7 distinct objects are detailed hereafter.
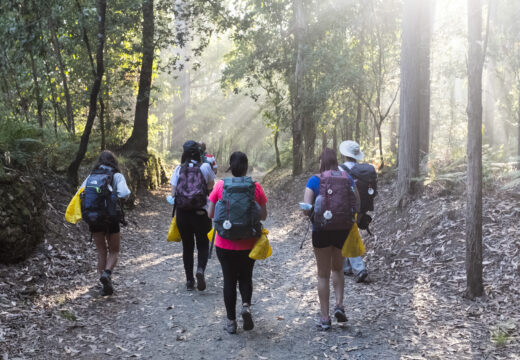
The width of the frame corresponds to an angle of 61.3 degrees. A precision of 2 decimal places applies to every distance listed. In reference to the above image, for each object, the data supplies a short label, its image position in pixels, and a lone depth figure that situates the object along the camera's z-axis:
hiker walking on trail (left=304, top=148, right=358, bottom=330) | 4.82
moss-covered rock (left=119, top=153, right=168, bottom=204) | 13.99
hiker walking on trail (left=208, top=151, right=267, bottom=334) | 4.68
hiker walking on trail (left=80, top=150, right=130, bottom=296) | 5.90
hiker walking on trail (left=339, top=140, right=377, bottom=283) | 6.68
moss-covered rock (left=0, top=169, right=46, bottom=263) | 6.12
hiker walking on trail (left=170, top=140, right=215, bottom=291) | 6.23
